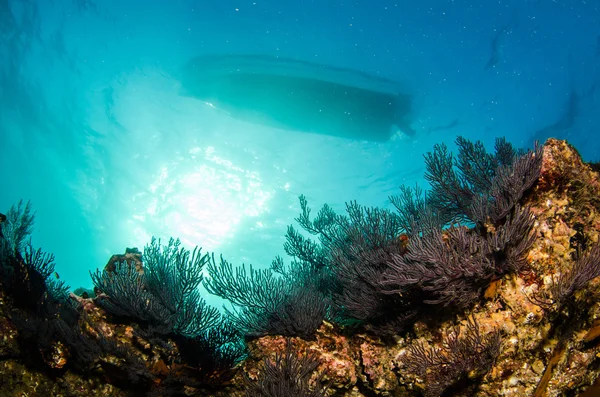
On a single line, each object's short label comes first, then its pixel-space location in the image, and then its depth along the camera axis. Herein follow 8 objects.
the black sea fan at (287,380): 3.49
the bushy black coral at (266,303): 4.27
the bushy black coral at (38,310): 4.10
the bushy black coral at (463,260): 3.31
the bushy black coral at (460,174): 5.72
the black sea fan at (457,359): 3.22
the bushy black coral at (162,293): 4.39
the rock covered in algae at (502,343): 3.32
